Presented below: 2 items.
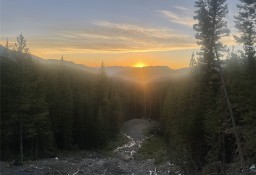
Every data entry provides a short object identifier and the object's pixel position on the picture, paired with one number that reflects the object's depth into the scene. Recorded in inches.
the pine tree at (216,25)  809.7
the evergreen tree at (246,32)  815.2
